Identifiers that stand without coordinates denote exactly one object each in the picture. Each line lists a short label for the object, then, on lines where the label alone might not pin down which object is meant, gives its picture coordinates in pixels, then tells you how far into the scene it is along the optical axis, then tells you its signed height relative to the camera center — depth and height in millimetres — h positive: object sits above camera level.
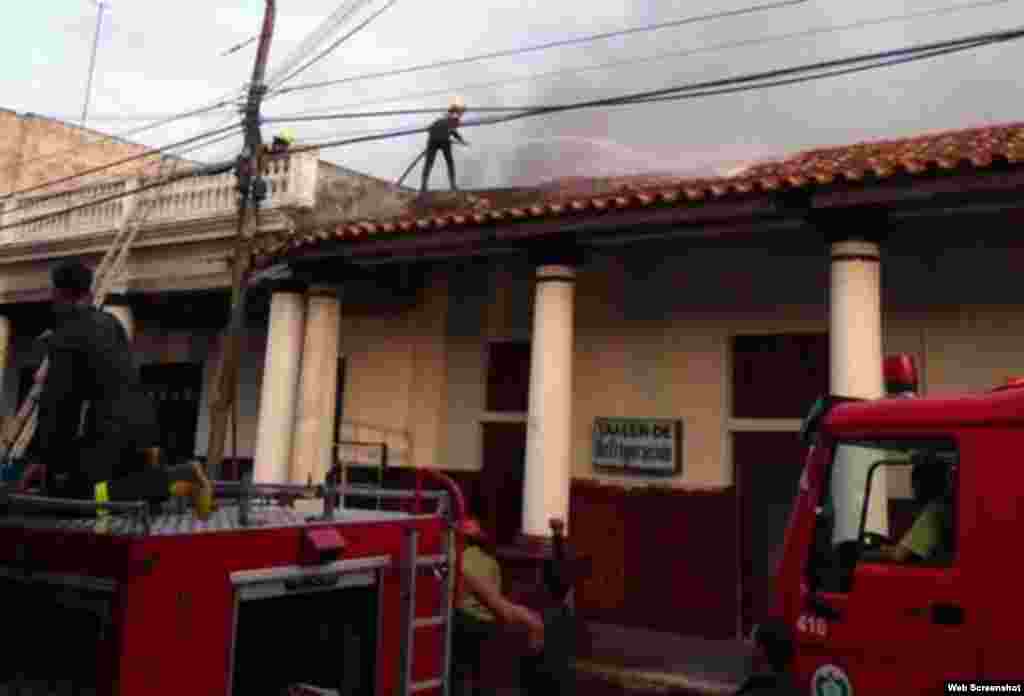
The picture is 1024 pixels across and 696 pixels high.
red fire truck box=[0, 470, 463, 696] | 3477 -670
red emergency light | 5152 +643
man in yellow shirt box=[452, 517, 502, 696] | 6012 -1082
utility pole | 11281 +2661
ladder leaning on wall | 13901 +3037
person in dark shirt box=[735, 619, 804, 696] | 4531 -967
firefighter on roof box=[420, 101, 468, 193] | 13555 +5140
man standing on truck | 4402 +141
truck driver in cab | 4145 -175
